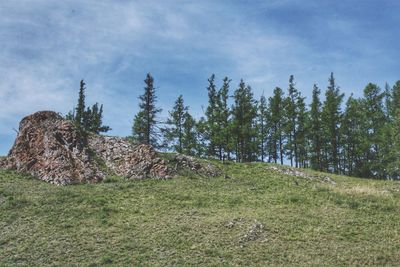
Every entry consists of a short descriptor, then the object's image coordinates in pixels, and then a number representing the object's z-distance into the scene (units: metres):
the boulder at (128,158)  35.03
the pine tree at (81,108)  69.00
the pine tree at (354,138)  67.06
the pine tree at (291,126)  66.44
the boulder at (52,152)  33.79
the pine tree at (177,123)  67.25
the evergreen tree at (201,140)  64.82
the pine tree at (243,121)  61.78
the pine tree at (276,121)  67.56
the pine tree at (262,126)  68.05
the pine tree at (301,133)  66.75
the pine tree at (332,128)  67.12
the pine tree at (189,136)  66.38
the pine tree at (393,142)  60.81
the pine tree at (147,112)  60.25
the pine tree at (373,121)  66.38
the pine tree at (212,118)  62.31
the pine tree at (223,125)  61.16
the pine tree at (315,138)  67.34
